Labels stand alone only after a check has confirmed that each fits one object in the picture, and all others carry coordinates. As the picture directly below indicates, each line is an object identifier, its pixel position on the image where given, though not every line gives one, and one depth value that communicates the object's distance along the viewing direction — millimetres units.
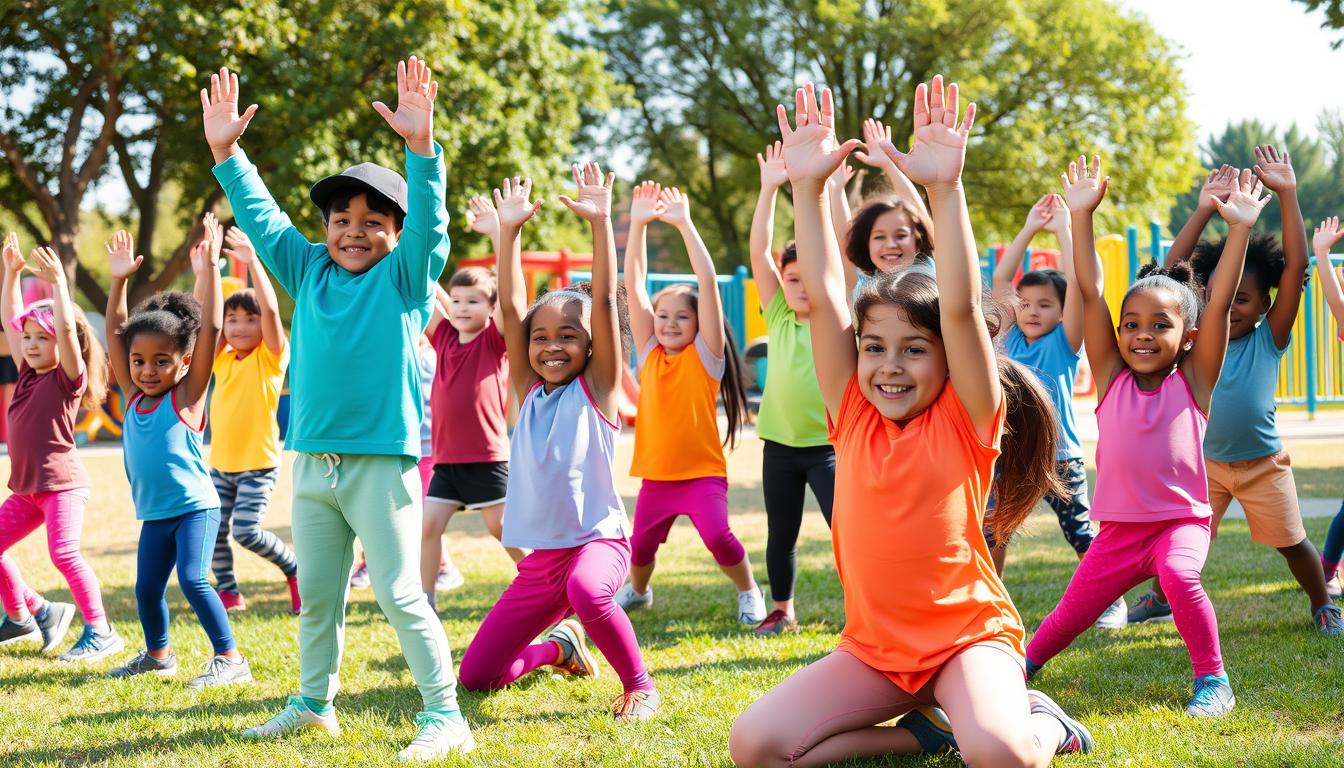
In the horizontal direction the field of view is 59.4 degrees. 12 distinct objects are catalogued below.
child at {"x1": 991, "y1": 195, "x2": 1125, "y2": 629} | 5508
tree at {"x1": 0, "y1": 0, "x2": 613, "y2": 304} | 18734
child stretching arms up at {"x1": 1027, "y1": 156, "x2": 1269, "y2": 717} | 4285
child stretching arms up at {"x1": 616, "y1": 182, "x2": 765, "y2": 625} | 5703
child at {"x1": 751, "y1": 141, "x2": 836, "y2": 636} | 5633
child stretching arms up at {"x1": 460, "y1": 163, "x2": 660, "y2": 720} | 4398
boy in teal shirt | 3908
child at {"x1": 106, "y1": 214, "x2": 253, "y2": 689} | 4926
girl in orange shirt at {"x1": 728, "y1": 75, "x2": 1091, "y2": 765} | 3305
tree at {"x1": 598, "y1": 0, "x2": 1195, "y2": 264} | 30297
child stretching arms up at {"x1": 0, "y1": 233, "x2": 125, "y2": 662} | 5457
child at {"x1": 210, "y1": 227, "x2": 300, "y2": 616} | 6363
